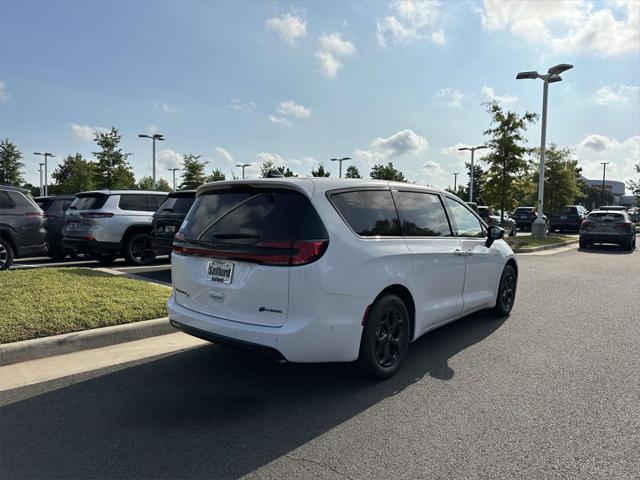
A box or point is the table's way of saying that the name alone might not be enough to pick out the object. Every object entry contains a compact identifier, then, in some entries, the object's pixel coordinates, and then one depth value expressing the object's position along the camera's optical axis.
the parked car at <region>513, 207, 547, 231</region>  32.44
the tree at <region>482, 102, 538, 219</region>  19.94
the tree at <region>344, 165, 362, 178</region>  65.28
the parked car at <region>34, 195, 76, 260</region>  12.10
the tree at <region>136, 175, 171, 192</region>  80.25
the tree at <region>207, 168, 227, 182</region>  56.12
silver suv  10.39
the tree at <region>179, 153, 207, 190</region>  43.81
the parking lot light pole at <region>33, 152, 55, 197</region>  52.57
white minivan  3.67
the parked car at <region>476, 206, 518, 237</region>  24.09
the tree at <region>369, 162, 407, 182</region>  49.22
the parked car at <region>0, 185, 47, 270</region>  9.16
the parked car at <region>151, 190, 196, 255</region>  9.24
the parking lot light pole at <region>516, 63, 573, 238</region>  19.86
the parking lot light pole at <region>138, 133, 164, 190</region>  38.34
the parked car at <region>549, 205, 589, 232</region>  28.23
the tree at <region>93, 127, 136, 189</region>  34.72
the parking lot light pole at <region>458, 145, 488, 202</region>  43.33
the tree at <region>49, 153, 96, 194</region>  46.97
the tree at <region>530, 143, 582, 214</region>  26.41
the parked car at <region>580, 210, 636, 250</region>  18.03
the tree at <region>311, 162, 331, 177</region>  51.08
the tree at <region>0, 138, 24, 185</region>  45.28
